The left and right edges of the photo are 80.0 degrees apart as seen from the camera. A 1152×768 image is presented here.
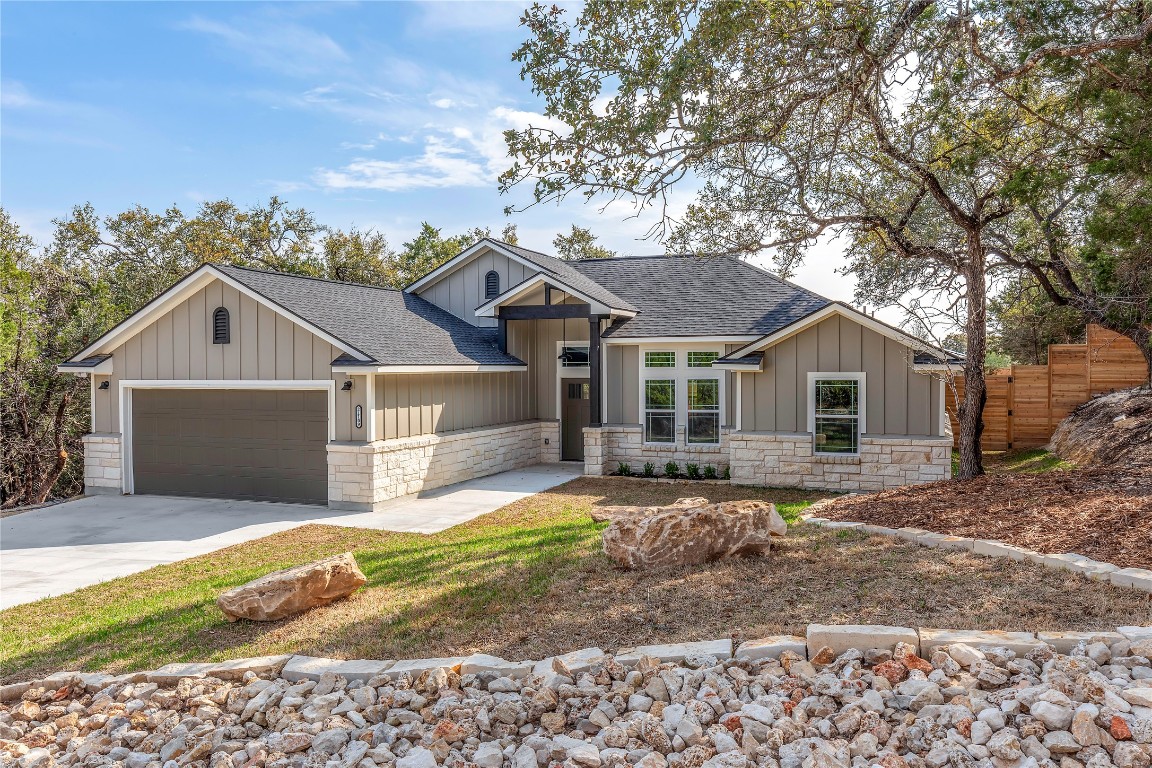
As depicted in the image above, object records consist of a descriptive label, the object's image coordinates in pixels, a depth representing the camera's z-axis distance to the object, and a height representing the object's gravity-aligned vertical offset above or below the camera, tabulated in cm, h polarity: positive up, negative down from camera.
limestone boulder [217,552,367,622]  526 -162
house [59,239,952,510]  1111 -15
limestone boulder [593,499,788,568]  583 -131
